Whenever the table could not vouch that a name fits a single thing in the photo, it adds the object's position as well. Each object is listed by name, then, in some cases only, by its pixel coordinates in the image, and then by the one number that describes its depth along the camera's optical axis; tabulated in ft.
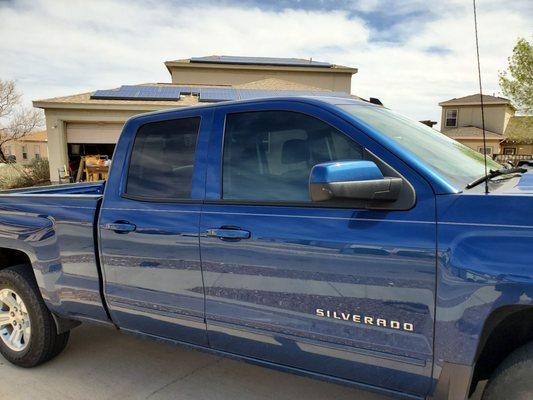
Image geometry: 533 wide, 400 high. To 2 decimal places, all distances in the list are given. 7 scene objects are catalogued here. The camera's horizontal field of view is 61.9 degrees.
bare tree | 108.37
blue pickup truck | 6.21
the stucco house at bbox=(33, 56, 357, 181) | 50.37
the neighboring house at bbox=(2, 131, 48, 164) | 156.03
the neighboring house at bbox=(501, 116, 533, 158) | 66.16
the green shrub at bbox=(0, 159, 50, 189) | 59.16
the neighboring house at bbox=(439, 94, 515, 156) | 90.63
